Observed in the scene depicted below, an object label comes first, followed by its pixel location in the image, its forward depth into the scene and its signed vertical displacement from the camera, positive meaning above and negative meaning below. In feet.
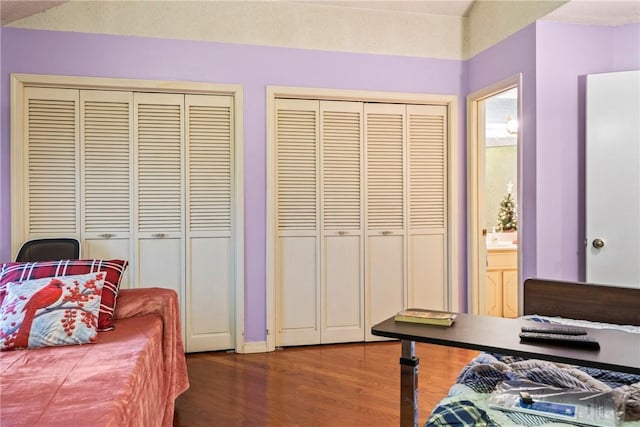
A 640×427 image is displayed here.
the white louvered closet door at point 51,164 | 10.51 +1.16
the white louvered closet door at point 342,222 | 11.97 -0.24
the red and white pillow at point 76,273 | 6.93 -0.98
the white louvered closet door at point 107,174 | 10.75 +0.96
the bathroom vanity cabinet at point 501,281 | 14.48 -2.26
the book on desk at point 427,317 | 4.72 -1.16
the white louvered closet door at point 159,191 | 10.99 +0.55
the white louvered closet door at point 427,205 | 12.50 +0.24
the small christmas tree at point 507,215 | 17.29 -0.06
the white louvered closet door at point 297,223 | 11.71 -0.27
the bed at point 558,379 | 3.64 -1.62
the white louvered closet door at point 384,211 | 12.25 +0.06
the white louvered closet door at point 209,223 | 11.24 -0.26
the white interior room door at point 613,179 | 9.19 +0.74
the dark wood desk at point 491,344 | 3.71 -1.22
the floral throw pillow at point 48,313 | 6.08 -1.45
